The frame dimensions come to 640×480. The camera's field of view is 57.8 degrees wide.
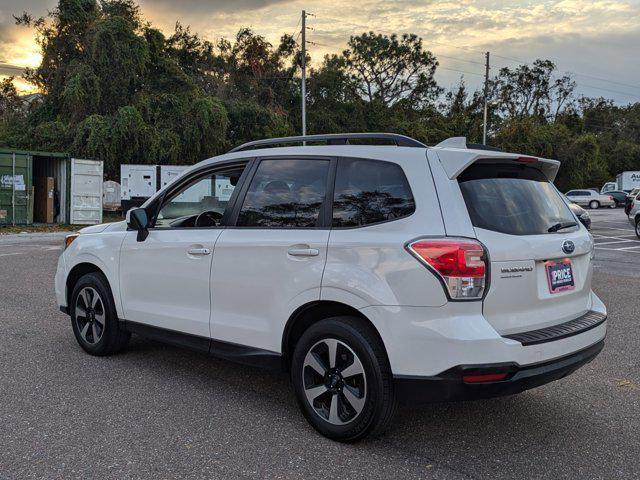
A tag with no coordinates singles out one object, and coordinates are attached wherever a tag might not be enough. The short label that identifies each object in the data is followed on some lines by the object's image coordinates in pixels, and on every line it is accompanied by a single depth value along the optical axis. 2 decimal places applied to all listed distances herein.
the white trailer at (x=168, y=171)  24.70
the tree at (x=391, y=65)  53.97
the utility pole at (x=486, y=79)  48.05
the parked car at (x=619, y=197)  47.19
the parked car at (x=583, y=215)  14.34
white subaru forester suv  3.03
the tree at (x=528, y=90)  68.50
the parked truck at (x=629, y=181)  52.25
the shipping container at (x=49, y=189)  19.73
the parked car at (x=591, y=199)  45.75
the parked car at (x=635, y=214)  18.99
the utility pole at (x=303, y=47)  33.86
